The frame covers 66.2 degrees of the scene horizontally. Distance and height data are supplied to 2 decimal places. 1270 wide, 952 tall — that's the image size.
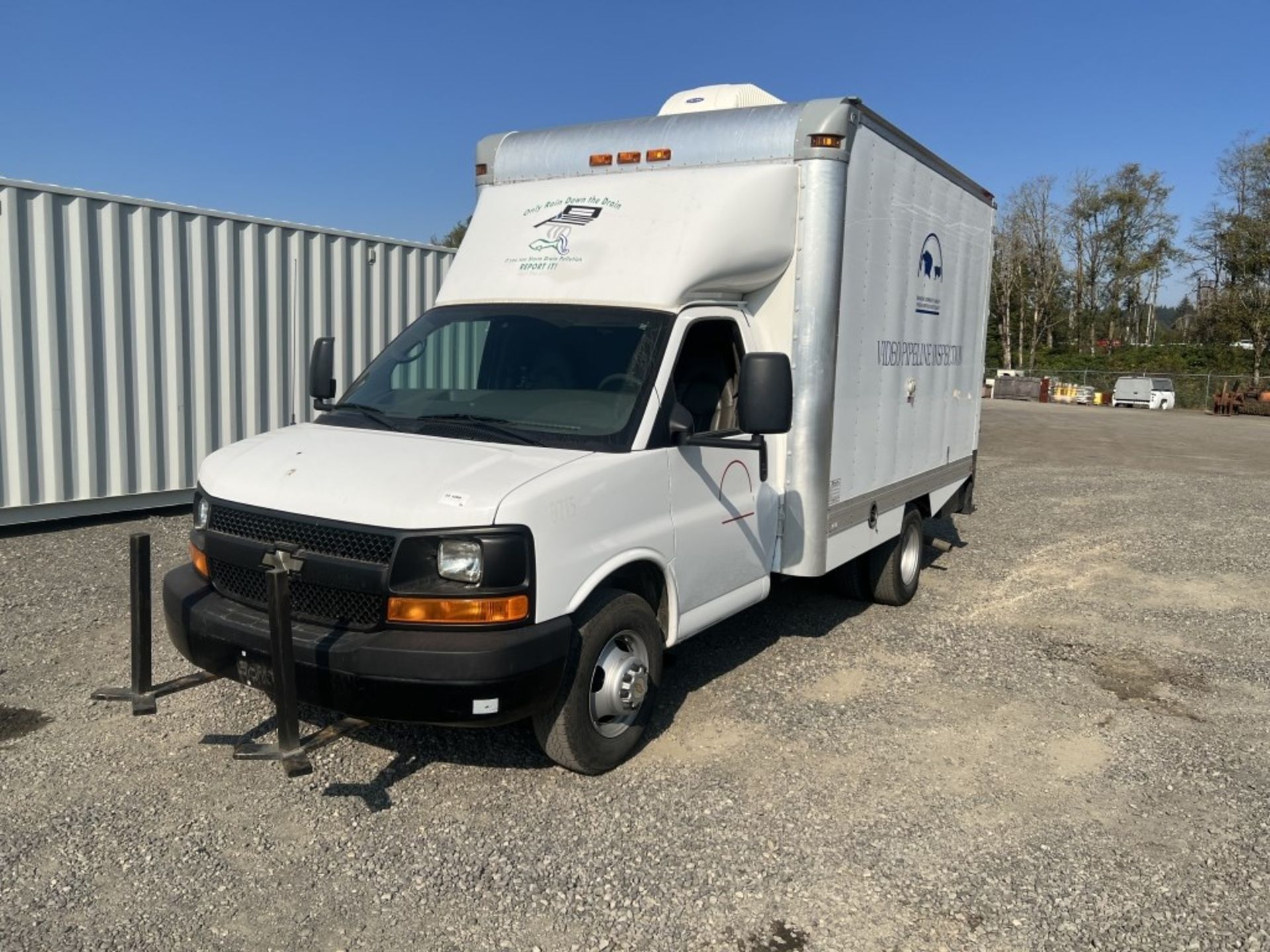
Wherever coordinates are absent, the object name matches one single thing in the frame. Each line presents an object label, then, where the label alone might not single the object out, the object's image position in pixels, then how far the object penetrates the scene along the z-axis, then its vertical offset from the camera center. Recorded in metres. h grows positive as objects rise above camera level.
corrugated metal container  8.56 +0.19
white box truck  3.67 -0.36
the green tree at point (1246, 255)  52.31 +7.11
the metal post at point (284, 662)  3.51 -1.11
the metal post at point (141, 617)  4.16 -1.14
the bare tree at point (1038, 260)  65.31 +7.90
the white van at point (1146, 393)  45.44 -0.52
